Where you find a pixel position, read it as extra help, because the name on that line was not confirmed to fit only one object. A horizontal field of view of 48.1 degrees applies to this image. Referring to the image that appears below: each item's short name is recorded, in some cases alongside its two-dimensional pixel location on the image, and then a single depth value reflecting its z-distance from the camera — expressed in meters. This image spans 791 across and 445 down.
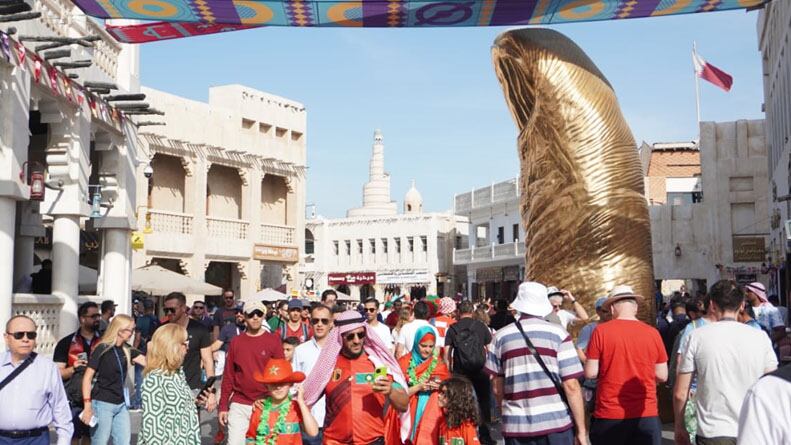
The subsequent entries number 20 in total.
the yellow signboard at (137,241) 23.70
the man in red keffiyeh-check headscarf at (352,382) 5.17
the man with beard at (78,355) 6.82
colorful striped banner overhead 11.19
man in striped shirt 5.09
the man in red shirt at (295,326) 9.75
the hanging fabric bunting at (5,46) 11.11
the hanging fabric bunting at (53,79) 12.73
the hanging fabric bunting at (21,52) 11.55
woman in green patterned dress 5.54
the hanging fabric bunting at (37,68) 12.22
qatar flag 29.09
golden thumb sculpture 9.73
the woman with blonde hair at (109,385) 6.62
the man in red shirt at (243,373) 6.69
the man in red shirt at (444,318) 9.18
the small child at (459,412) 5.24
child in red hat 4.94
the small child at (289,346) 8.10
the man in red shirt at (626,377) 5.29
